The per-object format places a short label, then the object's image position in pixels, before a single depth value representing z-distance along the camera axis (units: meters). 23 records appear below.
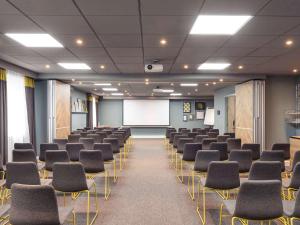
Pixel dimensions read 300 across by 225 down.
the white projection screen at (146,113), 16.88
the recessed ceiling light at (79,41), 4.72
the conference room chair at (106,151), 5.34
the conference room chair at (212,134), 8.86
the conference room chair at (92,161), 4.33
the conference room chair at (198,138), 7.49
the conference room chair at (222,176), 3.25
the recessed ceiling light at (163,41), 4.68
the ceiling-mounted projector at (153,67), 6.47
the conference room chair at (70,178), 3.19
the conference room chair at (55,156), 4.27
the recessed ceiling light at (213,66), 7.03
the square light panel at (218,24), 3.60
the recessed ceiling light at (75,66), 7.01
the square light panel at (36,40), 4.42
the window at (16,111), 7.11
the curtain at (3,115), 6.31
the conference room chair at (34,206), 2.19
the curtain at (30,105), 7.94
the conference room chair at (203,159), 4.29
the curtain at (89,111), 14.95
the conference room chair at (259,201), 2.31
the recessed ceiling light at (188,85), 10.87
